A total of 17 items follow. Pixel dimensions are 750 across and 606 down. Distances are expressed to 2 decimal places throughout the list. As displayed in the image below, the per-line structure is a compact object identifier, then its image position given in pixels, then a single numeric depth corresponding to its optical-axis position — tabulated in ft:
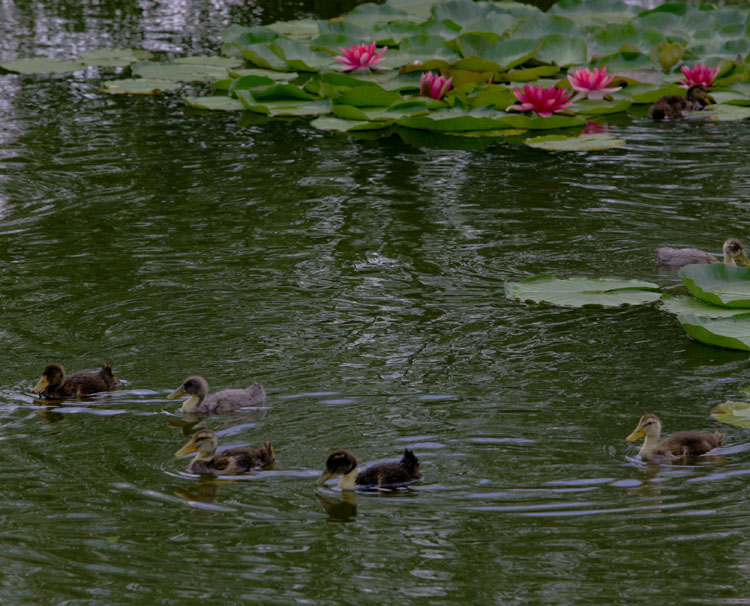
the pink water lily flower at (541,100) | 75.66
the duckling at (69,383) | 39.68
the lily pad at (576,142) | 69.97
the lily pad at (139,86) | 87.25
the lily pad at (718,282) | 46.60
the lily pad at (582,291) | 47.09
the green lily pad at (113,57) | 96.63
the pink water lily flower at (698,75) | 82.99
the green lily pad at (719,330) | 43.21
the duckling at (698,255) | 51.11
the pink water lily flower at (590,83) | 80.94
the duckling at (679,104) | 78.84
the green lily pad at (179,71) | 90.79
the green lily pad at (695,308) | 45.68
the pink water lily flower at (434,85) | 79.30
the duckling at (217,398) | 38.70
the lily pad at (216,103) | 81.71
